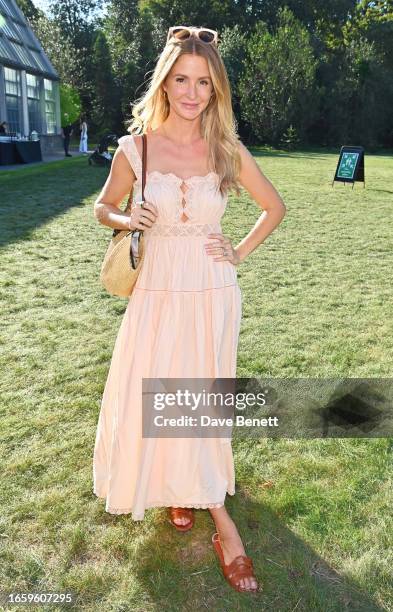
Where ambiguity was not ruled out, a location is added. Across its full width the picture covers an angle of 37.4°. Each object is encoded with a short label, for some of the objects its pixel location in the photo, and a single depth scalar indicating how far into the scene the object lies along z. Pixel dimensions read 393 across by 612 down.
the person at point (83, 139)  27.86
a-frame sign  15.97
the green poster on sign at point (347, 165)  16.02
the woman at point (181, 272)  2.22
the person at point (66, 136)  25.41
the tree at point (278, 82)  36.12
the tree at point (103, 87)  38.97
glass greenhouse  23.47
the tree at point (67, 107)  36.12
